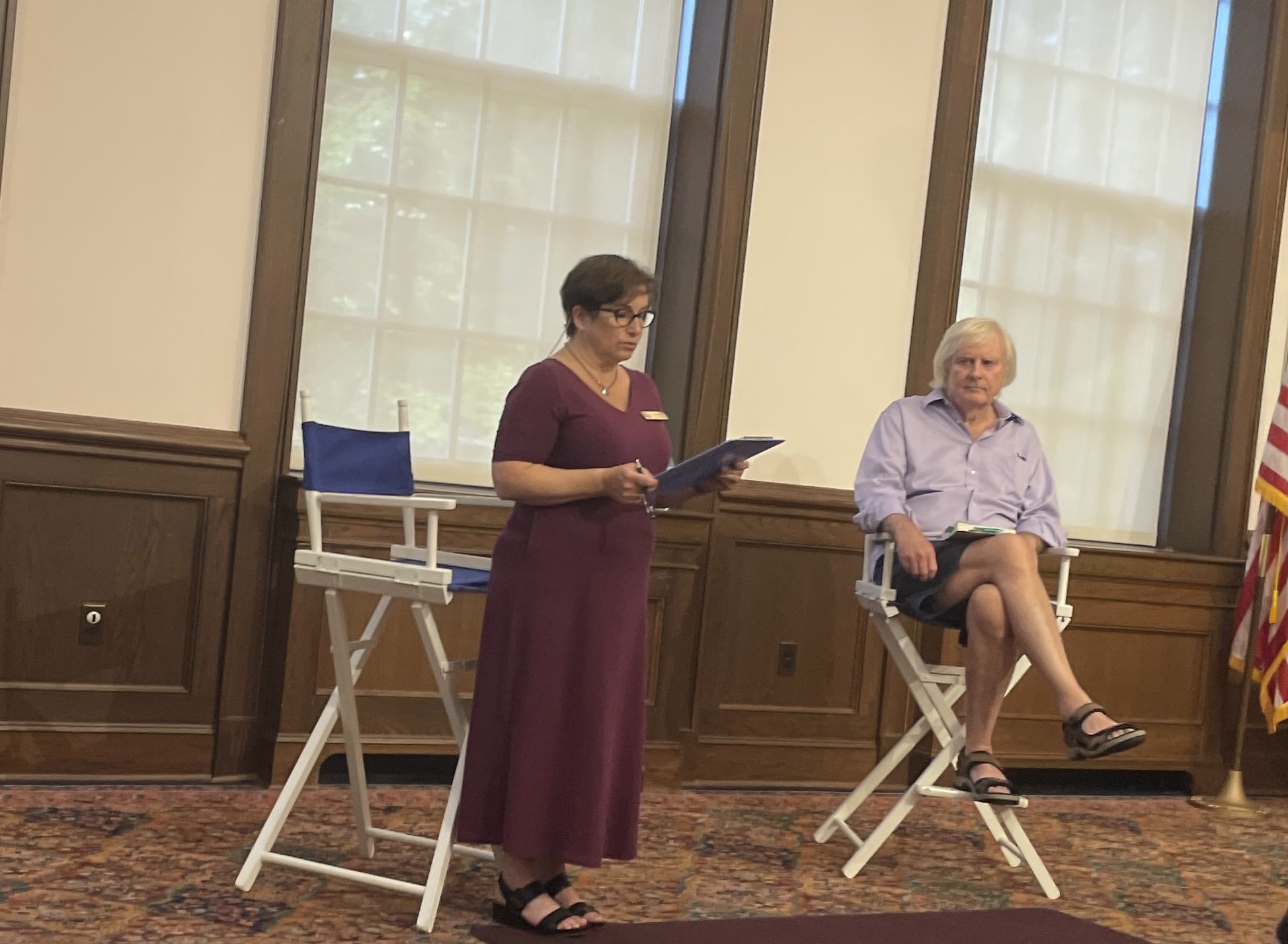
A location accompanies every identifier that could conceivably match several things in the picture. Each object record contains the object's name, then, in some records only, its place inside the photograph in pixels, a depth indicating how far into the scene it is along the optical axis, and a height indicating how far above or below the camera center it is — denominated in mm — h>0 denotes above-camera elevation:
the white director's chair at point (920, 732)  3451 -717
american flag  4867 -339
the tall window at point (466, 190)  4156 +645
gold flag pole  4926 -1042
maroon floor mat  2676 -989
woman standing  2645 -414
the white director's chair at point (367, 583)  2801 -397
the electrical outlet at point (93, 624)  3646 -693
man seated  3307 -159
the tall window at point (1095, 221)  5152 +915
